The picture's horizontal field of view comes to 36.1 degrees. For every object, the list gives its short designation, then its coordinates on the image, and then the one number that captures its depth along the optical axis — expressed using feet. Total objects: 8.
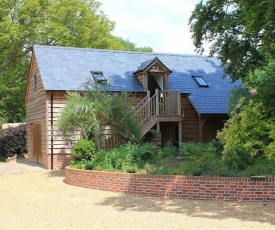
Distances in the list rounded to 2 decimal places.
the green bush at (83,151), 55.01
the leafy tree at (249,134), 41.11
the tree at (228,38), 54.19
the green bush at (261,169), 36.22
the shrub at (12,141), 87.30
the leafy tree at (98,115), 53.26
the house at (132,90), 66.74
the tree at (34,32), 95.30
